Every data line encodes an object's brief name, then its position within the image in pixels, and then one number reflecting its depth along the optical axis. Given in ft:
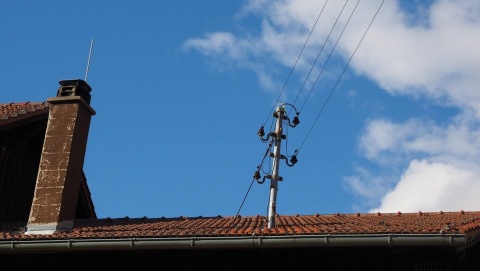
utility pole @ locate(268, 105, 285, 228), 43.48
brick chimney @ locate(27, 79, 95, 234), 45.39
